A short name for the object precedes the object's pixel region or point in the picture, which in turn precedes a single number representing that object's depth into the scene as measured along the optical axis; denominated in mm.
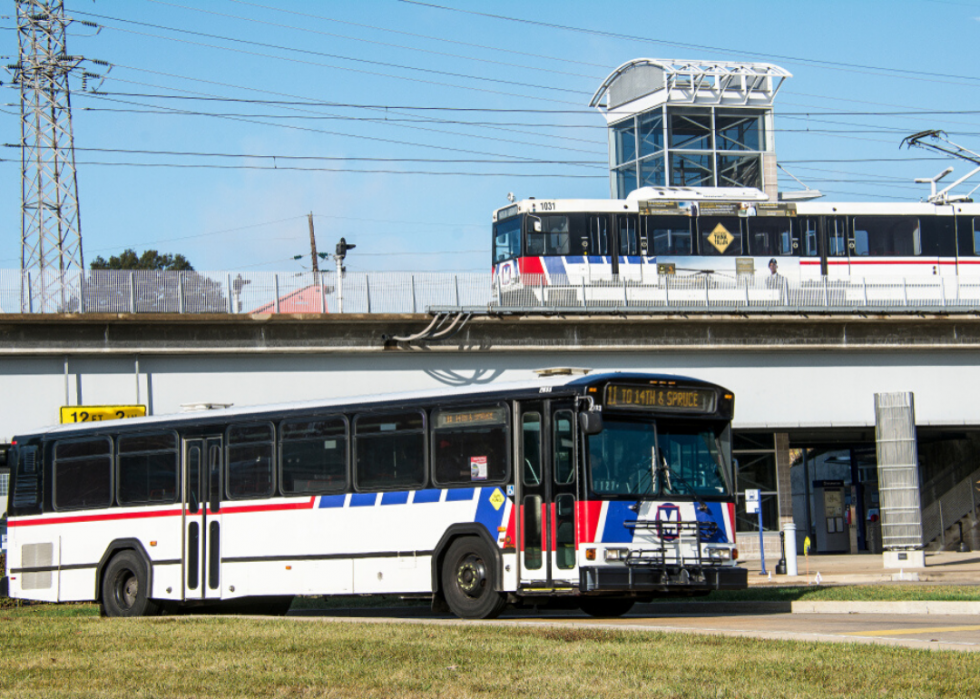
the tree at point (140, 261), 107750
